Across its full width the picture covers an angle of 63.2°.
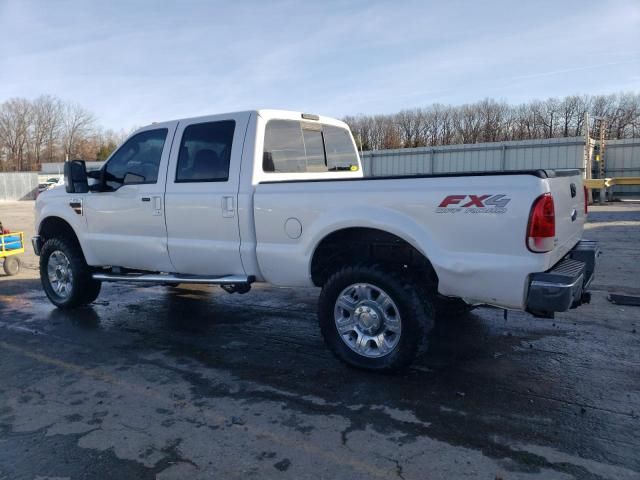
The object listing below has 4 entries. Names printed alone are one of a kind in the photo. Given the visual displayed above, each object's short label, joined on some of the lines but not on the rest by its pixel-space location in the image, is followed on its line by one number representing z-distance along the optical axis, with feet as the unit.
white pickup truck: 11.58
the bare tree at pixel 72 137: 258.78
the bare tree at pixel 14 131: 249.96
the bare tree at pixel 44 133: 256.73
